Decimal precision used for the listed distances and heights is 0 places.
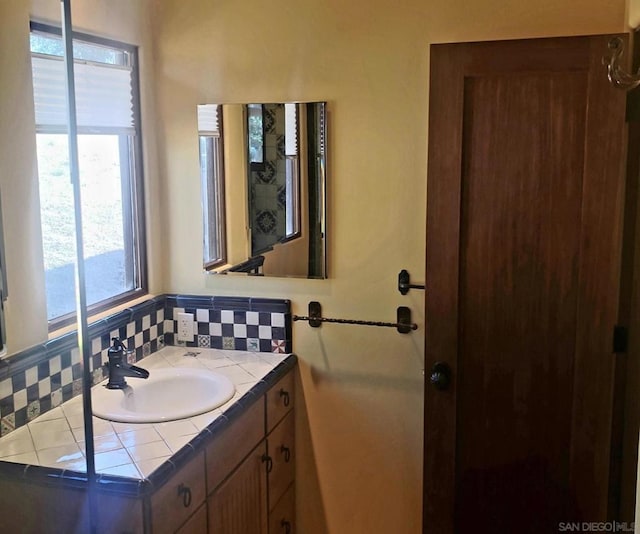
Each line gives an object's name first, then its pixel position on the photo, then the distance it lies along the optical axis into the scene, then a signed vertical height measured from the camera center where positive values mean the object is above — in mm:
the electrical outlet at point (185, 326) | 2865 -616
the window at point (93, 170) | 2154 +2
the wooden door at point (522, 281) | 2234 -364
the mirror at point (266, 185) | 2613 -57
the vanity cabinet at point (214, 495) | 1850 -909
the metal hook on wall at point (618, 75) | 1775 +228
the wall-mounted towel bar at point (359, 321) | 2609 -554
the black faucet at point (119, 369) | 2299 -630
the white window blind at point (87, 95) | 2154 +245
